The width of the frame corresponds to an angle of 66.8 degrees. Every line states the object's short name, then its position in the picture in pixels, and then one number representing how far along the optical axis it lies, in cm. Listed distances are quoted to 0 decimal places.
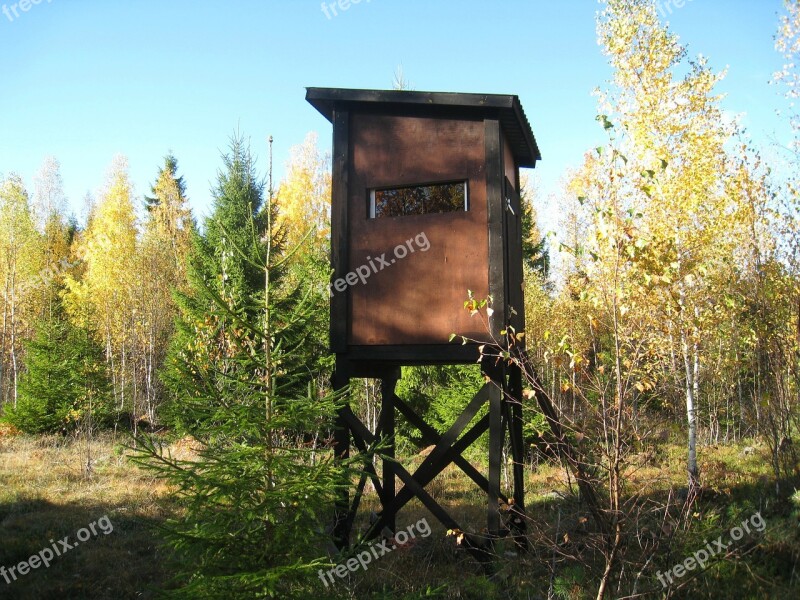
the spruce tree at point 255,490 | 407
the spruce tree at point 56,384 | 1502
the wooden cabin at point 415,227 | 668
